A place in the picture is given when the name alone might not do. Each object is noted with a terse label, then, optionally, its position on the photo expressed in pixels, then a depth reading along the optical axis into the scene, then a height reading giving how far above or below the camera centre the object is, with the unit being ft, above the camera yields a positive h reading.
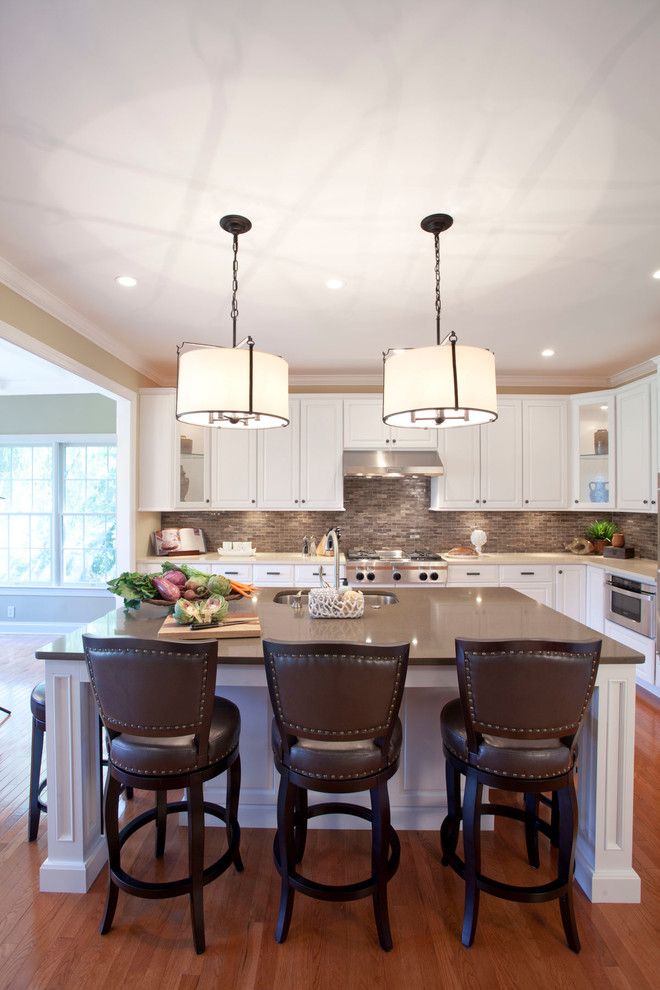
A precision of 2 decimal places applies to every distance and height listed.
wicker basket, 7.41 -1.35
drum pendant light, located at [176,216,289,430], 6.61 +1.60
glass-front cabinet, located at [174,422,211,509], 16.49 +1.28
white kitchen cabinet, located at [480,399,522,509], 16.80 +1.59
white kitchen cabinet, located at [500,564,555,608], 15.79 -2.08
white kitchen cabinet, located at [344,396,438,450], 16.74 +2.40
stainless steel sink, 8.96 -1.56
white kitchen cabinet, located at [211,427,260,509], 16.84 +1.15
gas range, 15.30 -1.83
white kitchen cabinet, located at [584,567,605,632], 15.11 -2.60
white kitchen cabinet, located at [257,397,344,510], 16.78 +1.53
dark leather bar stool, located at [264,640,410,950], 5.12 -2.26
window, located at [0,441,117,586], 19.53 -0.17
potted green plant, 16.99 -0.77
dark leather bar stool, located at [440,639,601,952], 5.22 -2.25
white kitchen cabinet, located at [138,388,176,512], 16.30 +1.88
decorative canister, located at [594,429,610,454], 16.09 +2.07
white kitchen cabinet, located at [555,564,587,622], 15.74 -2.37
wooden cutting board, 6.48 -1.53
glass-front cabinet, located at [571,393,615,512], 15.97 +1.78
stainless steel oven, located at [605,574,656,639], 13.00 -2.44
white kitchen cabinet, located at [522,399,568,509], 16.85 +1.60
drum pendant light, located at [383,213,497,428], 6.58 +1.64
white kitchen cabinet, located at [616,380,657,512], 14.23 +1.70
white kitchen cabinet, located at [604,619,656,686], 12.90 -3.45
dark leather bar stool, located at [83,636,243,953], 5.23 -2.29
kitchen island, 6.18 -2.62
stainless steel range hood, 16.10 +1.38
